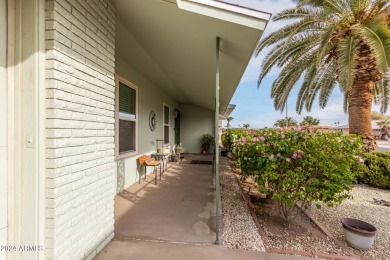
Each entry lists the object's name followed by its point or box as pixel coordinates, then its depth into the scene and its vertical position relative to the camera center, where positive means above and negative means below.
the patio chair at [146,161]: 5.27 -0.85
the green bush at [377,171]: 5.59 -1.15
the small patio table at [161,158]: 6.79 -0.97
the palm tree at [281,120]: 41.77 +2.33
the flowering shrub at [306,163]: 2.71 -0.47
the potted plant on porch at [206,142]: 11.37 -0.72
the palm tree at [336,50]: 4.56 +2.20
